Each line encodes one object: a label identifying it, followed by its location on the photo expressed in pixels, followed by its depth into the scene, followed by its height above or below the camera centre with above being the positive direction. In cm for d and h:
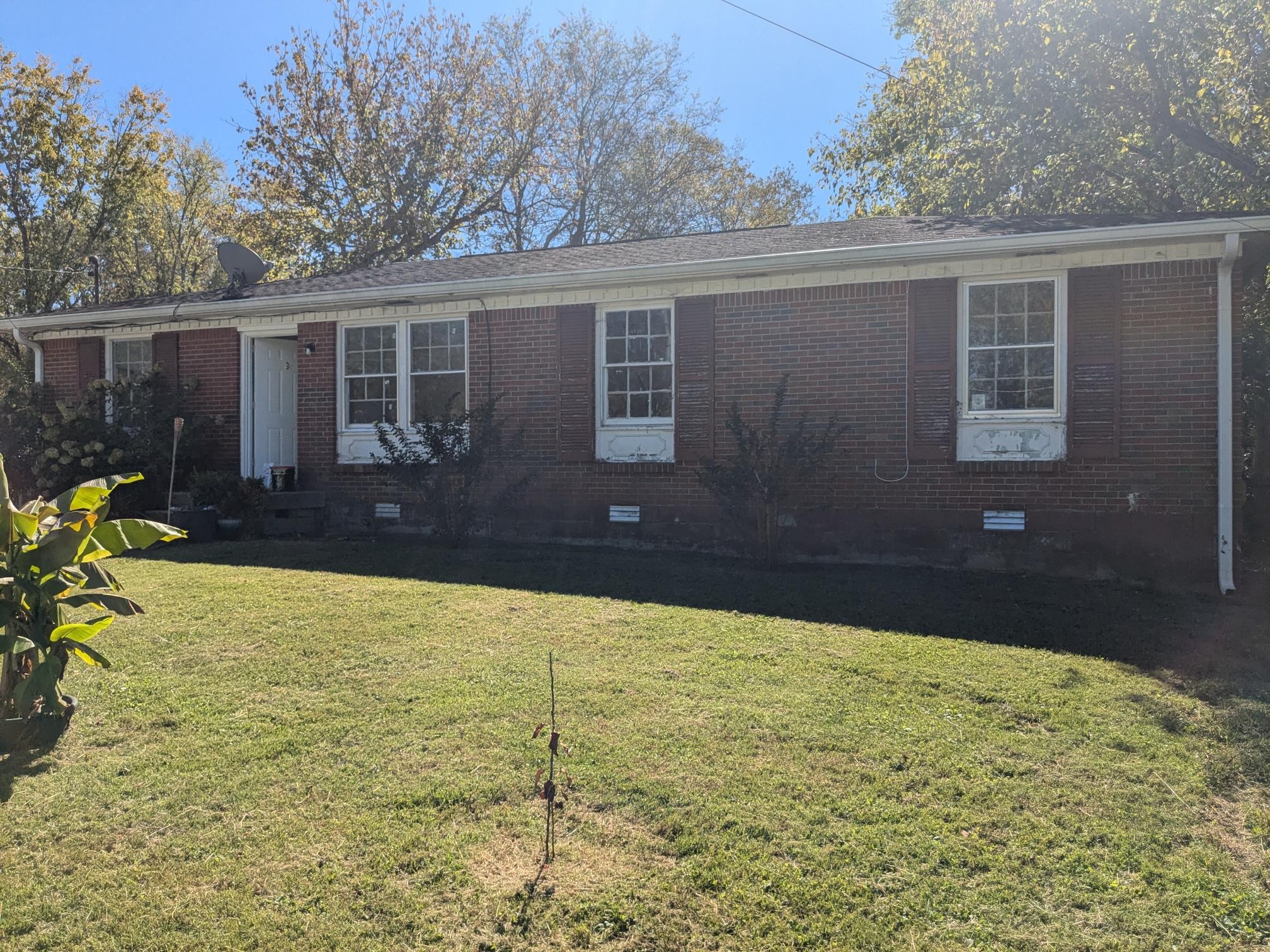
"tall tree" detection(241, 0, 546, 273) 2441 +932
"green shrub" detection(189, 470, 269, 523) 1039 -32
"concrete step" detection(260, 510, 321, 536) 1080 -72
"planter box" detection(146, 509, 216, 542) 1004 -64
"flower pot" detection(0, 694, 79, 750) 385 -121
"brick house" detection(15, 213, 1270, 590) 779 +104
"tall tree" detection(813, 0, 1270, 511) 1404 +675
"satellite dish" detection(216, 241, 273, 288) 1371 +335
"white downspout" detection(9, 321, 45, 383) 1316 +190
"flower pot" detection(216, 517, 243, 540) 1038 -72
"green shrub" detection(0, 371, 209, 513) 1120 +40
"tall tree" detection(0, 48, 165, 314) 2153 +783
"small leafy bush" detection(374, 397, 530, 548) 930 +7
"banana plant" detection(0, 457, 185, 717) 358 -49
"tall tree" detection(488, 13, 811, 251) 2720 +980
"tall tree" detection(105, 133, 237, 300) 2934 +828
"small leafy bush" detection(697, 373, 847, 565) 814 -2
